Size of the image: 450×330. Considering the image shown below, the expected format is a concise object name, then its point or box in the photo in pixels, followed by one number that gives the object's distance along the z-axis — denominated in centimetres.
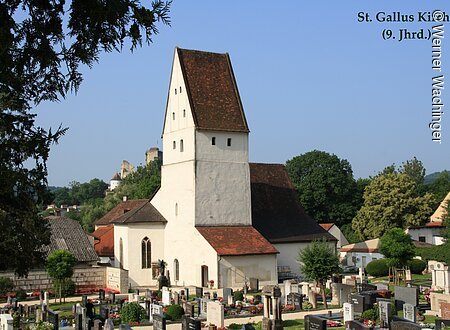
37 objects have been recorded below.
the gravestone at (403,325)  1850
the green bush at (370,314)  2444
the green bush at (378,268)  4447
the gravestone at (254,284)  3847
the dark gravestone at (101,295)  3228
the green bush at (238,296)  3253
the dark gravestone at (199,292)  3332
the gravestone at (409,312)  2319
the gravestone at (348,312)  2402
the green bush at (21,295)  3516
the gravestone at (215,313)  2466
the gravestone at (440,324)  2104
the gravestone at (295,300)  2979
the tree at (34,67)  1145
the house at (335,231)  6266
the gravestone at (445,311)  2453
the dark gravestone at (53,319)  2331
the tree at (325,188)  7069
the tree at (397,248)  3822
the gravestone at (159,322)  2122
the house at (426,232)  5691
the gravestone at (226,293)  3139
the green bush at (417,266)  4481
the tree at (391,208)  6116
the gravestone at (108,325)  1986
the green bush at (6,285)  3447
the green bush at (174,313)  2725
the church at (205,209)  4019
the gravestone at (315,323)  2042
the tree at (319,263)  3203
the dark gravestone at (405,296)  2688
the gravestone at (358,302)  2627
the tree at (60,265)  3419
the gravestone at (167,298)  3073
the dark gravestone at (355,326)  1966
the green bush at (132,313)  2650
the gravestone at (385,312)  2295
